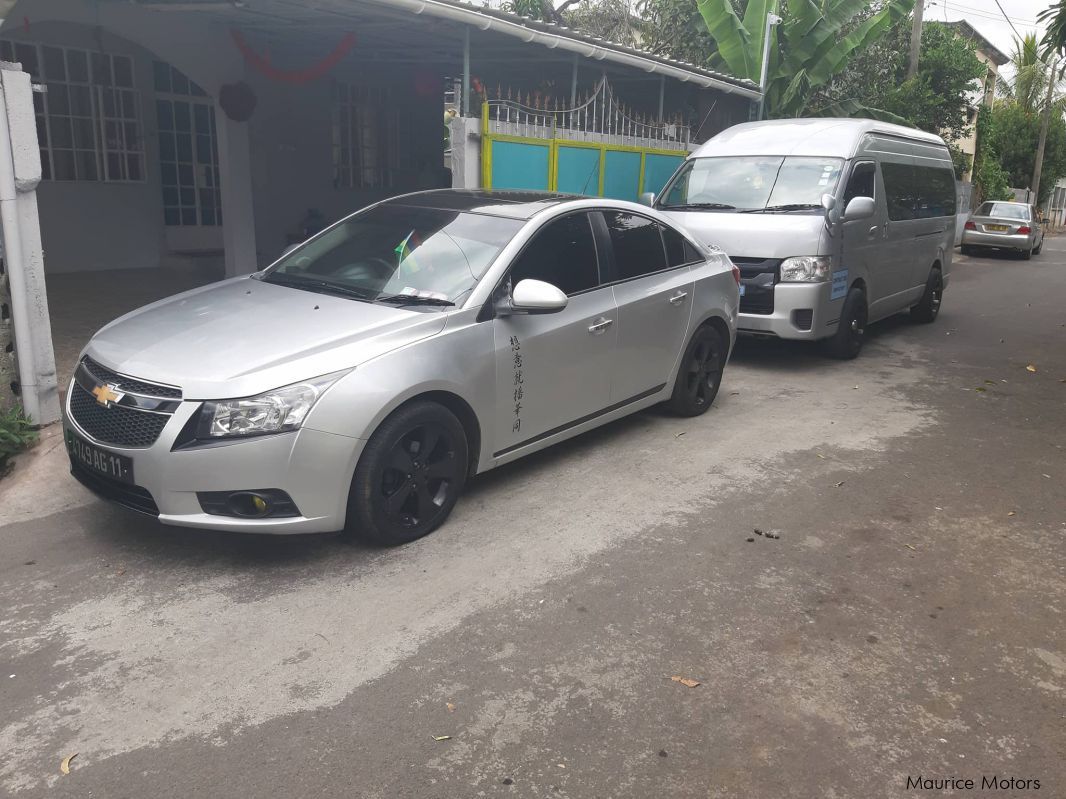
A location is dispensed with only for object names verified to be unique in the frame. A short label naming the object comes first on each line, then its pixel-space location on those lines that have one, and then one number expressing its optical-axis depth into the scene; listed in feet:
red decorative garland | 36.01
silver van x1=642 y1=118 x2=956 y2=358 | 27.68
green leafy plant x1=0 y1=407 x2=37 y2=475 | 18.15
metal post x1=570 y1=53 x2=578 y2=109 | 34.78
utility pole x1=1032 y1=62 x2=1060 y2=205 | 116.41
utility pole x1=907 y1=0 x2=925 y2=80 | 69.00
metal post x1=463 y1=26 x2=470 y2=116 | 29.25
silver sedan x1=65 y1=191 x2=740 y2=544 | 13.07
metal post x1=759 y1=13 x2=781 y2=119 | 49.24
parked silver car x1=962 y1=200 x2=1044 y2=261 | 76.48
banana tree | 52.60
